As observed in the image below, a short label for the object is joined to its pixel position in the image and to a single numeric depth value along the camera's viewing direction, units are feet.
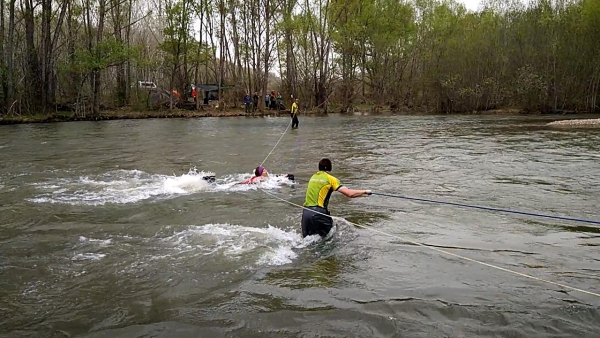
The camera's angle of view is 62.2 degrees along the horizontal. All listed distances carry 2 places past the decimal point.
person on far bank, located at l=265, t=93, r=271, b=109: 172.38
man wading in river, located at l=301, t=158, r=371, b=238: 26.12
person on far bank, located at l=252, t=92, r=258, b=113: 162.71
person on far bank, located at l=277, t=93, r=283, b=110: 167.27
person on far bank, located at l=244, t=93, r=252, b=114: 156.28
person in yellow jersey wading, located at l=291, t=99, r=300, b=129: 96.02
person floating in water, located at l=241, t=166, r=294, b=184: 41.24
